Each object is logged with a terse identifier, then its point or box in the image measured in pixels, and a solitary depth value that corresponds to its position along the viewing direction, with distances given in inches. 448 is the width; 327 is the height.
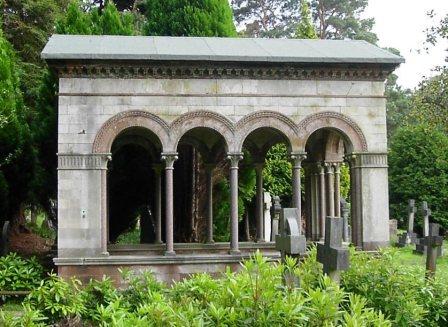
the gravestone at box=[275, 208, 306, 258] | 289.0
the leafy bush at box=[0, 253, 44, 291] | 476.4
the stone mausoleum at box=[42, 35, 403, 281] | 498.3
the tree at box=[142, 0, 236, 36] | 809.5
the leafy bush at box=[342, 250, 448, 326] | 269.8
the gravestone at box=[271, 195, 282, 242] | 808.3
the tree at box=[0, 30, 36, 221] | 616.1
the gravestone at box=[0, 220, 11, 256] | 580.7
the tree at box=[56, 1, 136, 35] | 701.9
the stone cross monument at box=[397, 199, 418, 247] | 916.7
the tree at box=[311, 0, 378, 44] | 1617.9
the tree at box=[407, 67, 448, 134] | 827.4
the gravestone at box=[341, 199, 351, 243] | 799.0
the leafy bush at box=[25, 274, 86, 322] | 285.4
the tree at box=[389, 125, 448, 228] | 1121.4
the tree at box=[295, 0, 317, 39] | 1056.2
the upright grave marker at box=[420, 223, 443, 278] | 428.2
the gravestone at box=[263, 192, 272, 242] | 988.6
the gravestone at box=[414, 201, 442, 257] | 784.6
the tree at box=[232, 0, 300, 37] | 1622.8
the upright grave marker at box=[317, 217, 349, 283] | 252.7
